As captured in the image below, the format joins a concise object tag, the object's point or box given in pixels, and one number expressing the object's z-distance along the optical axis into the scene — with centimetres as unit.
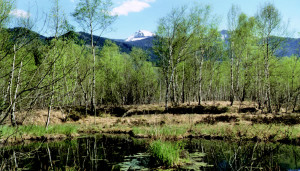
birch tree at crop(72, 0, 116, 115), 2397
